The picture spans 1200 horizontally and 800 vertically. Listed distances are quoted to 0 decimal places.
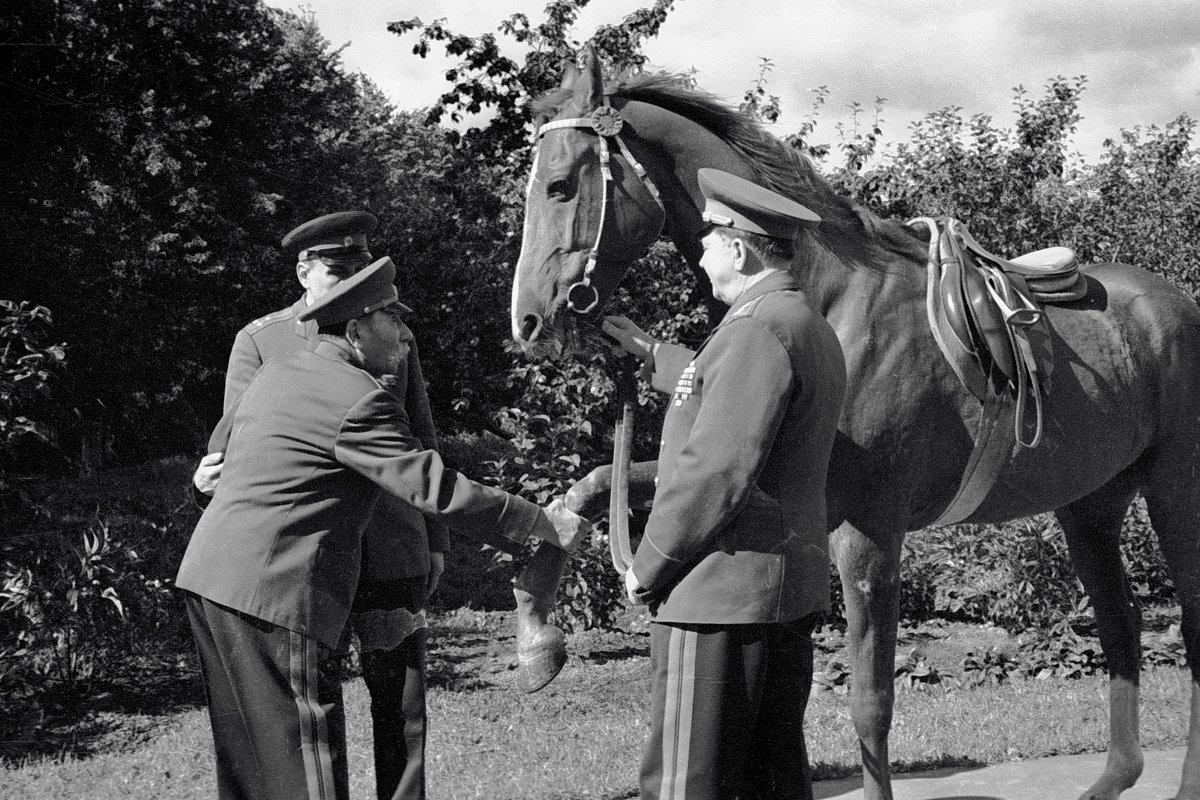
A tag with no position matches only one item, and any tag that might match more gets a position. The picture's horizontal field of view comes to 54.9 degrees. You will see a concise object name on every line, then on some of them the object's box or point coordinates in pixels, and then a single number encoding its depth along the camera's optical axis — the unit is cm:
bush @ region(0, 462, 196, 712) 647
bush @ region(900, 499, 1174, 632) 836
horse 393
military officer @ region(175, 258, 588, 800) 321
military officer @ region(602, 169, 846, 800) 273
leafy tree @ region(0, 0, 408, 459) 1382
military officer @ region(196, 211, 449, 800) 402
